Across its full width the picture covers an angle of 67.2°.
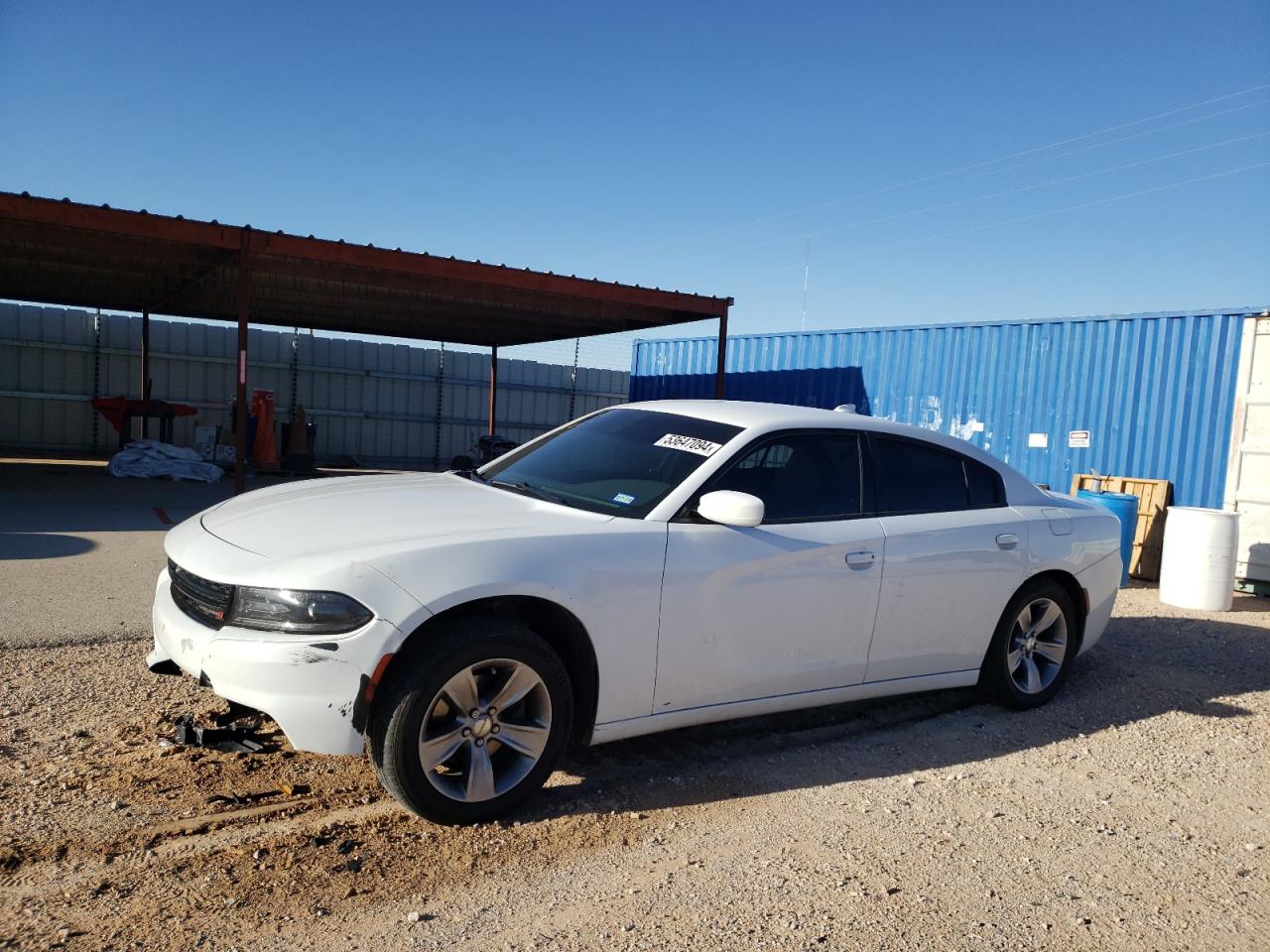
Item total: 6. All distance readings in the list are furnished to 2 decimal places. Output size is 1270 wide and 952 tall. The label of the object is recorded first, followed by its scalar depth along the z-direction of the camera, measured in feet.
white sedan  10.37
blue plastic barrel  31.04
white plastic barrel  28.50
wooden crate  34.14
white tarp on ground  52.34
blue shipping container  34.45
